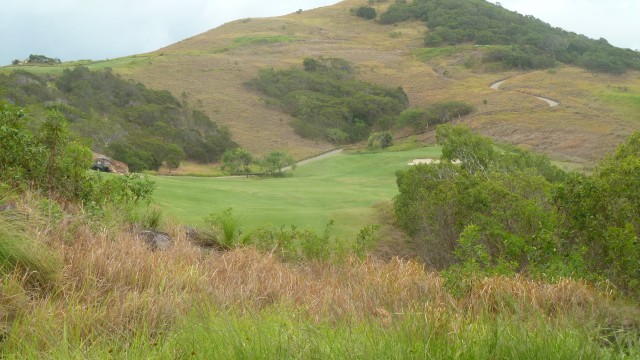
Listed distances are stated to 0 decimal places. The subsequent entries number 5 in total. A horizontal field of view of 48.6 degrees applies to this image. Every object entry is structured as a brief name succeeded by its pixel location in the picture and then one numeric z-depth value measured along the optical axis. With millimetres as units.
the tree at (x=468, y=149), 24031
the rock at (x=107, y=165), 27667
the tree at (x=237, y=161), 44844
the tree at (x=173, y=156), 43766
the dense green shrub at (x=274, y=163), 42188
